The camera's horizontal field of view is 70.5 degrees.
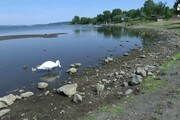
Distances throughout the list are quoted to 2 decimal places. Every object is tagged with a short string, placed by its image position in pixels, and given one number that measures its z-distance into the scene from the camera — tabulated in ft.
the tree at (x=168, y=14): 188.08
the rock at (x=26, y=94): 23.88
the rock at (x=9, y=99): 22.03
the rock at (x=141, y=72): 26.33
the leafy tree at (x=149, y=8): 228.16
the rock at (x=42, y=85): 26.89
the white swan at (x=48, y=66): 33.43
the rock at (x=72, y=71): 33.26
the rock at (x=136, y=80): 23.78
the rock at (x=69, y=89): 22.67
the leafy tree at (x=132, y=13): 278.11
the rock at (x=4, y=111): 19.79
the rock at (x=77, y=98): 20.94
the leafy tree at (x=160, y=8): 223.84
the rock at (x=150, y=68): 28.47
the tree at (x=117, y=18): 276.99
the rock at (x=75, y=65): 37.18
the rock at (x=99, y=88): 22.98
